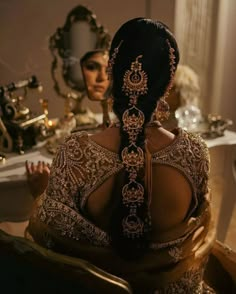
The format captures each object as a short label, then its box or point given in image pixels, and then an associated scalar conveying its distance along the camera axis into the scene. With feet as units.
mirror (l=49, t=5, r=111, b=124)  6.66
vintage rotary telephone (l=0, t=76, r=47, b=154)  5.65
